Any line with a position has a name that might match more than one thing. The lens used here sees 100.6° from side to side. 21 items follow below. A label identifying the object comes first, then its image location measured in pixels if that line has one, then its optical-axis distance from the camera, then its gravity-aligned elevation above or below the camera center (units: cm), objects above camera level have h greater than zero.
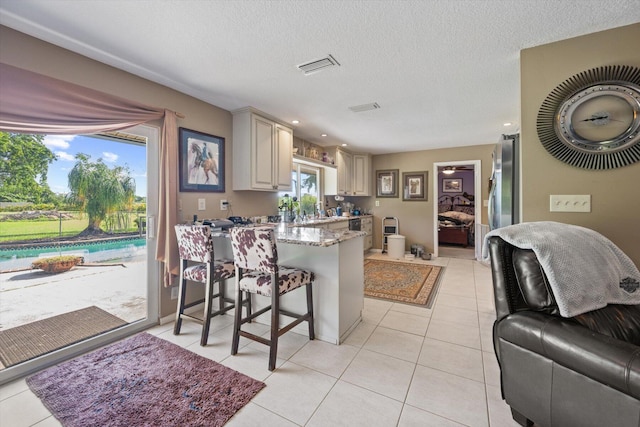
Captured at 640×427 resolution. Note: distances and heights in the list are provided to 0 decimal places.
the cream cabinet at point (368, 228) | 606 -41
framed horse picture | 283 +56
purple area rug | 150 -114
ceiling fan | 792 +126
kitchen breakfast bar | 226 -59
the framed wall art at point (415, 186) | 592 +57
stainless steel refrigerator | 237 +27
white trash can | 564 -74
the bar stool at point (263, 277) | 192 -52
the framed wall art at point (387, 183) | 625 +68
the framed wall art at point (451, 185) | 830 +82
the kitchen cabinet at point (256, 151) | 329 +78
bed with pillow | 683 -44
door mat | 191 -98
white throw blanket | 126 -28
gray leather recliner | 100 -60
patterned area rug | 336 -104
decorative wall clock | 173 +64
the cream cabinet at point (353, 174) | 561 +84
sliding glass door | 192 -36
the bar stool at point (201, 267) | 223 -51
